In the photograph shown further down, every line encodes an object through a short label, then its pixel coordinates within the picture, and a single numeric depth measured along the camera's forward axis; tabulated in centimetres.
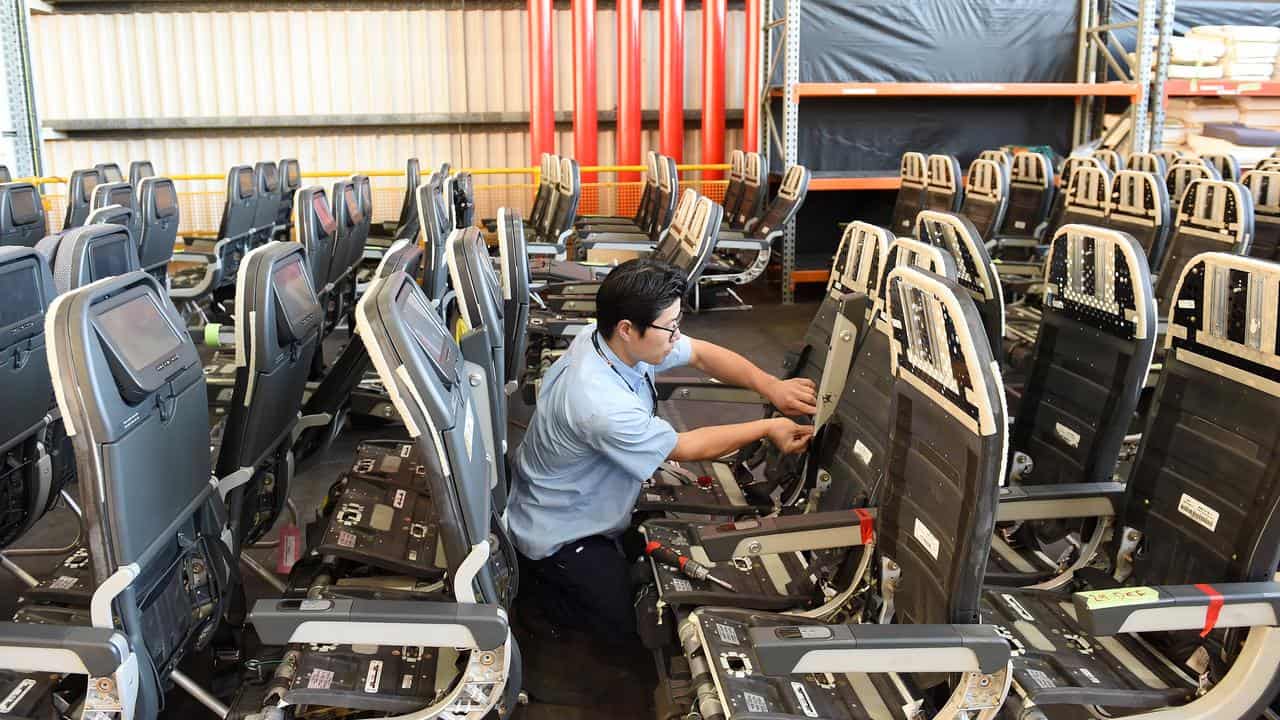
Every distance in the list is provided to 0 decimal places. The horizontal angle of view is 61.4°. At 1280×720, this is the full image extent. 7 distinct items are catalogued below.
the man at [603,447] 256
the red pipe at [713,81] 947
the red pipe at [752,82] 884
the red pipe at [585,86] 935
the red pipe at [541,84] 946
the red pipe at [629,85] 952
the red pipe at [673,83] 948
